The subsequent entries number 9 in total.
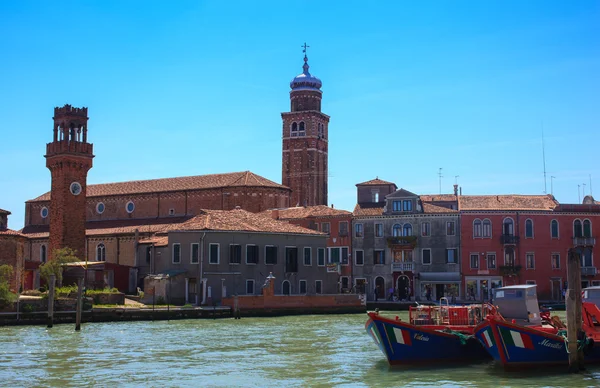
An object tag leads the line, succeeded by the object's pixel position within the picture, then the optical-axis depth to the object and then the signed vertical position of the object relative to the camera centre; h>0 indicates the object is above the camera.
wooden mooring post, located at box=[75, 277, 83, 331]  35.62 -0.97
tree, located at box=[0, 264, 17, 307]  38.59 -0.12
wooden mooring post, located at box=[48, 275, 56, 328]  37.47 -0.67
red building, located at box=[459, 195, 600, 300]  55.31 +2.43
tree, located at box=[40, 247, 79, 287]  48.38 +1.26
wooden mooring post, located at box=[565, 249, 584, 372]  21.83 -0.87
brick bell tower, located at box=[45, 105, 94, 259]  58.19 +7.54
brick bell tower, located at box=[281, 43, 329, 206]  82.44 +13.41
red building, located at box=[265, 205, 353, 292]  59.25 +3.30
